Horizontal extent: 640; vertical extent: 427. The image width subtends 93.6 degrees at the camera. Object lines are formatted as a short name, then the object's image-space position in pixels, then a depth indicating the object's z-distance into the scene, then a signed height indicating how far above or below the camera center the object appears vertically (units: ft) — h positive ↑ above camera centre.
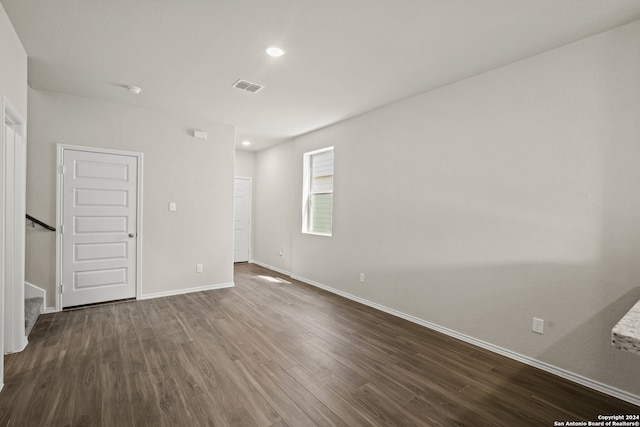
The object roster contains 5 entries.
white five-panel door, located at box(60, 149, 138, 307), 12.49 -1.03
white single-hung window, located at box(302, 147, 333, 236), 17.01 +0.90
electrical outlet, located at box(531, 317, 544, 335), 8.40 -3.18
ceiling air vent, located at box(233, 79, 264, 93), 11.01 +4.54
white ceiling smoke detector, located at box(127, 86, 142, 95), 11.56 +4.45
